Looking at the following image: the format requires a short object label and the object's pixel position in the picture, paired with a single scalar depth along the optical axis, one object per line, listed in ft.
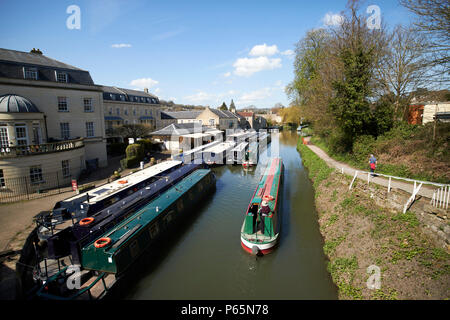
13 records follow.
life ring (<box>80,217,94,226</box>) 30.01
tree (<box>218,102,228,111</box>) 300.57
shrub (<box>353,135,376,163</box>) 53.88
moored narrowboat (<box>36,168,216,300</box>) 24.80
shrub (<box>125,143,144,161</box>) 76.74
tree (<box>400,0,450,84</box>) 32.58
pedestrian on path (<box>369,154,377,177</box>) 43.80
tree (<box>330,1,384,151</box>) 53.72
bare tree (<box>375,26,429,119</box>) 57.82
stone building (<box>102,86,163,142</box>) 118.62
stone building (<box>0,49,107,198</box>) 51.02
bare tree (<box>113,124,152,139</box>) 102.83
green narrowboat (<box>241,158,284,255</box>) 33.12
